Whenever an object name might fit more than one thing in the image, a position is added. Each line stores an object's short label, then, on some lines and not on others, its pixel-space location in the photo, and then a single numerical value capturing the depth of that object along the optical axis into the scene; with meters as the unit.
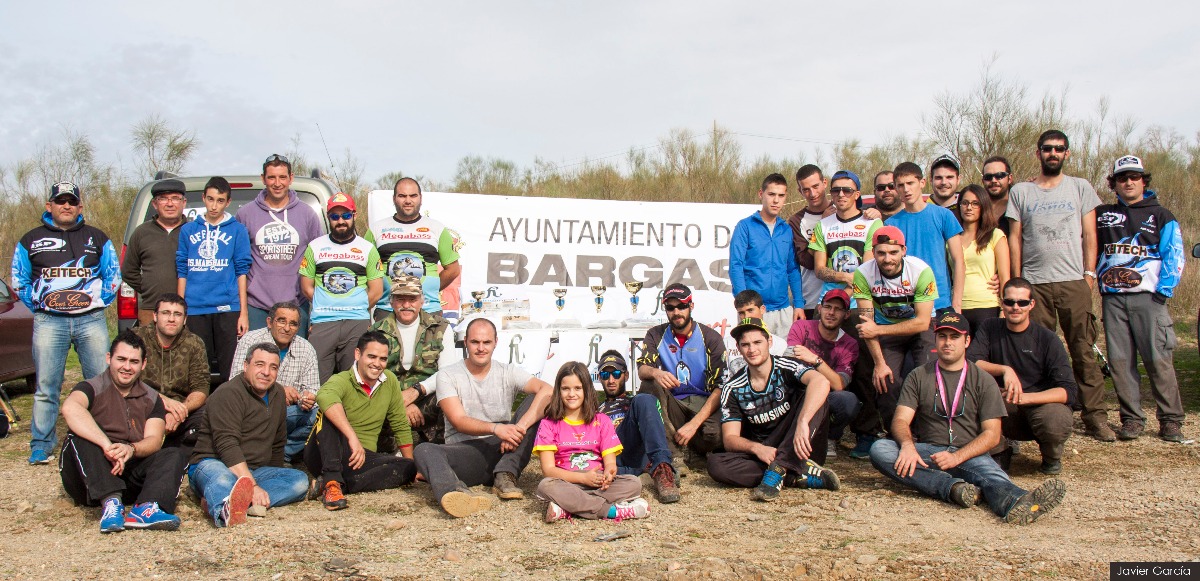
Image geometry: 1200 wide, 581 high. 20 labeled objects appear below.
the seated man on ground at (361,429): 5.75
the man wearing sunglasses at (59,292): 6.72
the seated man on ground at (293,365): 6.39
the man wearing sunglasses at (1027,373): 6.00
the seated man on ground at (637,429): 5.71
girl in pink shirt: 5.32
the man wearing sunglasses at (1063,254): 7.07
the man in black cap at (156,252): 6.95
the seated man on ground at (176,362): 6.07
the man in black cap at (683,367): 6.60
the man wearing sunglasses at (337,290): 6.90
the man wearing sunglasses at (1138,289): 6.95
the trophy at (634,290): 8.91
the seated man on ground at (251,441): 5.36
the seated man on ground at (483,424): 5.68
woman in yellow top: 7.05
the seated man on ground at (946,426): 5.41
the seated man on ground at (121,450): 5.14
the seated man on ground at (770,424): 5.75
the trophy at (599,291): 8.90
